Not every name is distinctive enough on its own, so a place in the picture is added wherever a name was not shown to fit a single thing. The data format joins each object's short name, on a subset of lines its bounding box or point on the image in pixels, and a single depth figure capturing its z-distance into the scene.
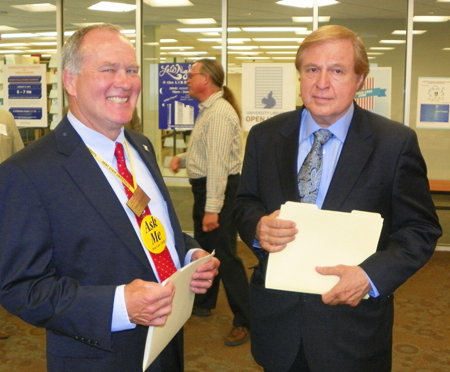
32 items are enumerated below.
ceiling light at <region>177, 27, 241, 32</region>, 6.62
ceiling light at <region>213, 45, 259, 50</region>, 6.55
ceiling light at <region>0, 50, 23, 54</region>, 7.06
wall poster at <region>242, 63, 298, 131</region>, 6.40
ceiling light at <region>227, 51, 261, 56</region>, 6.52
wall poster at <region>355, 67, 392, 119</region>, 6.37
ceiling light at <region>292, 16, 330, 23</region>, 6.43
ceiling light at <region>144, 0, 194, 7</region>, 6.66
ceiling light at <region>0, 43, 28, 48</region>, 7.05
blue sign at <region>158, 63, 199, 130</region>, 6.55
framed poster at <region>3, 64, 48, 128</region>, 7.02
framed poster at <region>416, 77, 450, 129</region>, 6.34
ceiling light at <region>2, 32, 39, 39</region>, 7.07
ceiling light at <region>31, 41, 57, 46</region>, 6.95
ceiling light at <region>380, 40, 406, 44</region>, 6.38
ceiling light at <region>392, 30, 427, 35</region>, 6.37
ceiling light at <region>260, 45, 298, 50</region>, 6.46
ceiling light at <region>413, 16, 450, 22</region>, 6.36
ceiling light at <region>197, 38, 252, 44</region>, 6.58
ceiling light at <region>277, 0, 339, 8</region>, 6.42
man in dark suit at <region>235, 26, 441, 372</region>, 1.70
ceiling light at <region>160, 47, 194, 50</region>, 6.55
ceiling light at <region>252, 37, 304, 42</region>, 6.56
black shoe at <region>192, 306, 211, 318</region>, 4.33
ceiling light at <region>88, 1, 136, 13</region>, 6.72
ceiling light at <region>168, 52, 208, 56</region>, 6.54
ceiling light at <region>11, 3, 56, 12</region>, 6.85
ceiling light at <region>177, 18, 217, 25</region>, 6.65
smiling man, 1.40
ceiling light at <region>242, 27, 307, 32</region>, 6.58
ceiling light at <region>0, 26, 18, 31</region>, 7.19
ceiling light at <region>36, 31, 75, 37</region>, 6.88
